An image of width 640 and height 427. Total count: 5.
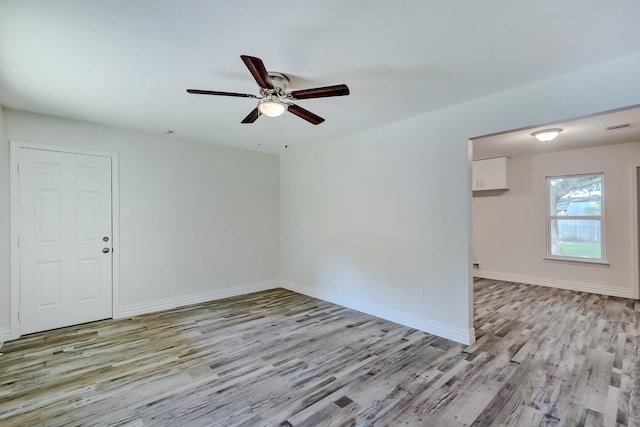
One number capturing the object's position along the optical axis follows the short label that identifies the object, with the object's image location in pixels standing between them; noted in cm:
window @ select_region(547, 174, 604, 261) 495
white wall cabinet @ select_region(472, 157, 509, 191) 562
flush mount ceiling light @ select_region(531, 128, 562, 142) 376
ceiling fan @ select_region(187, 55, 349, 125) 185
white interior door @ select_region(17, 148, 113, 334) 324
